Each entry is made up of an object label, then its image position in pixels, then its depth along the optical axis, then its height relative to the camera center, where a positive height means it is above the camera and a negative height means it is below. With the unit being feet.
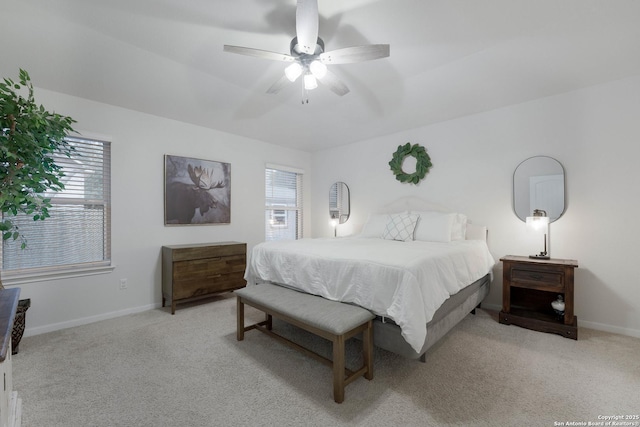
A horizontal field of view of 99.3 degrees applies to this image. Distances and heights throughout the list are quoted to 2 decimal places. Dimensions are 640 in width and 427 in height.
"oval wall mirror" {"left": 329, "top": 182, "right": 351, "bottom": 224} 16.06 +0.68
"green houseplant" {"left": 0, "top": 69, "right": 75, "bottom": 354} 3.83 +0.94
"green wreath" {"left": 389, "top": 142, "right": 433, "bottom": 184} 12.80 +2.50
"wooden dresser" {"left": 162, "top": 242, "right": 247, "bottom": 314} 10.57 -2.32
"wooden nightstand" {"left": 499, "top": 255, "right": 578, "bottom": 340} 8.36 -2.76
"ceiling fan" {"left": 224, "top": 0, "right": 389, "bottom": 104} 5.65 +3.79
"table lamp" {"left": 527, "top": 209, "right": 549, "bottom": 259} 9.34 -0.32
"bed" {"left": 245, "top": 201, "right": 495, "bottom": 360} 6.02 -1.60
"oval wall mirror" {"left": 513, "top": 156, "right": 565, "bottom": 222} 9.73 +0.95
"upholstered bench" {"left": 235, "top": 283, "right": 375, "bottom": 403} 5.57 -2.37
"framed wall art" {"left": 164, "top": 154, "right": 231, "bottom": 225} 11.64 +1.04
